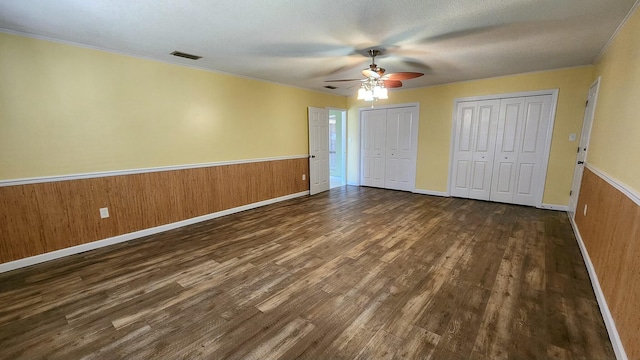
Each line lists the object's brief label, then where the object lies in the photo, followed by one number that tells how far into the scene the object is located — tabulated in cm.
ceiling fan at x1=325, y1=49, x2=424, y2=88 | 309
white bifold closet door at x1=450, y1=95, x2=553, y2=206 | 450
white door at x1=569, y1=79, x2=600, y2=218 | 356
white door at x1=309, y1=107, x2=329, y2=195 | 589
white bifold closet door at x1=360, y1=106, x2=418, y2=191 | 588
